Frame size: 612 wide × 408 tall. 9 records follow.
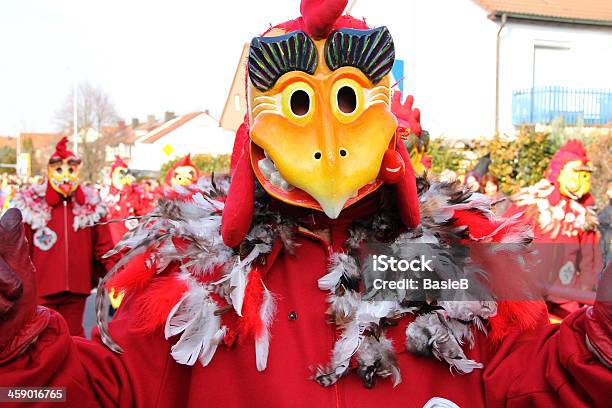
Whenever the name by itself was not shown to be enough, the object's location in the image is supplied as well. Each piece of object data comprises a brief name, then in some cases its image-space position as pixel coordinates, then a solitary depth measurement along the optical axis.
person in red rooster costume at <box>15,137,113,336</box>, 5.52
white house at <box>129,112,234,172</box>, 55.85
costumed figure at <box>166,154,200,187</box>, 9.97
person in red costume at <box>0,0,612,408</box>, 1.70
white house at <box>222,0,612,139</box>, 16.88
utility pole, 30.55
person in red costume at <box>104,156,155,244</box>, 10.88
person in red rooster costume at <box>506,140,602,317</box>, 5.01
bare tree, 37.34
